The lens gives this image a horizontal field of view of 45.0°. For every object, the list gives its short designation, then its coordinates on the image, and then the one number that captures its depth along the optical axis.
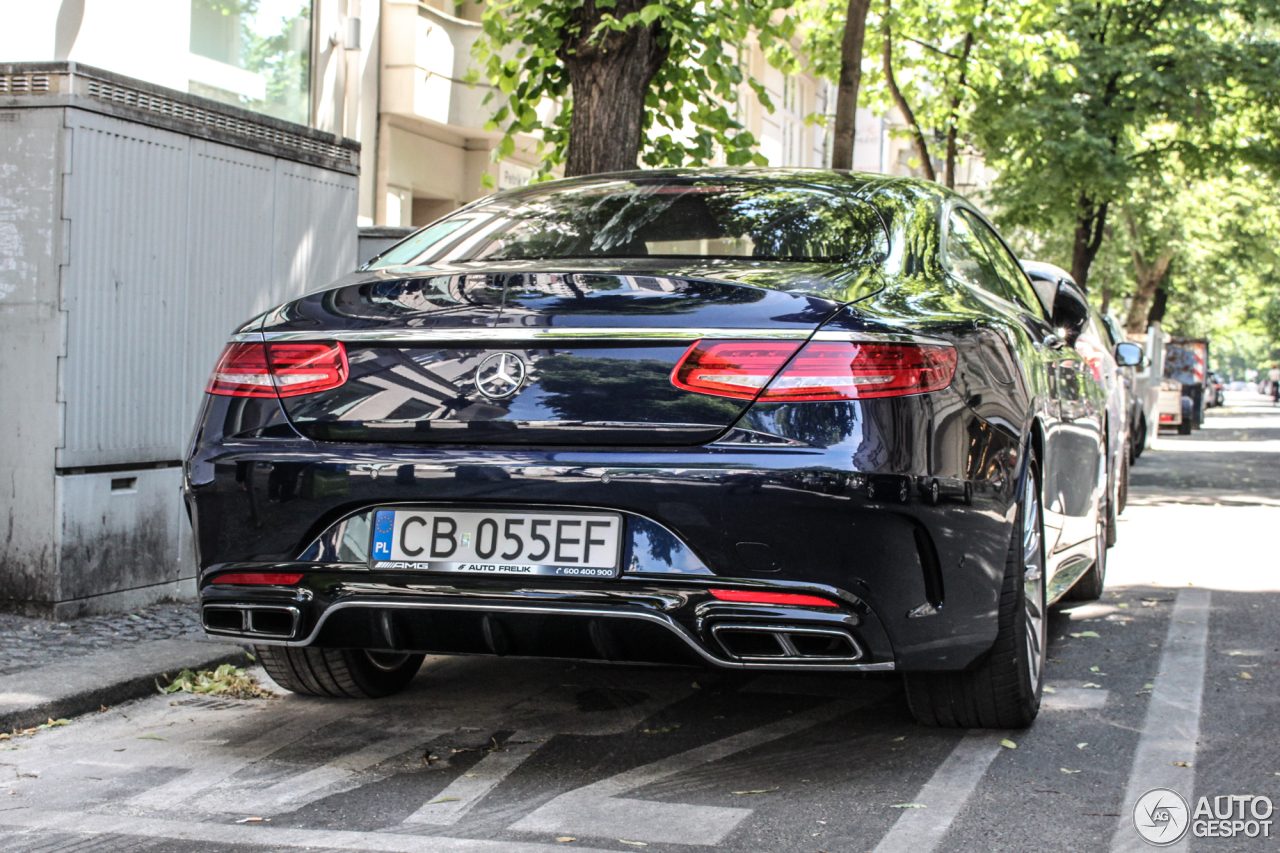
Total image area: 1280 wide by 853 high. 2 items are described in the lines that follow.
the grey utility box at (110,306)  5.88
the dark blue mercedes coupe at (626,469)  3.41
